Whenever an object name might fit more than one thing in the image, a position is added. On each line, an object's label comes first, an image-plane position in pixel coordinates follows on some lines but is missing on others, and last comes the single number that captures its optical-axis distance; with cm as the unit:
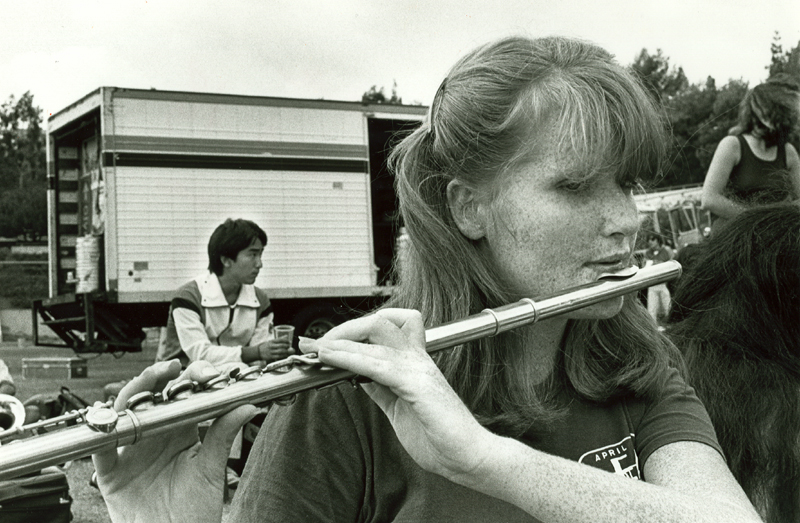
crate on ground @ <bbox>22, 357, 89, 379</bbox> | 891
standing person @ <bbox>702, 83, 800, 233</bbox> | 330
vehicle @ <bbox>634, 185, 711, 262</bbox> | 1352
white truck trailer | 876
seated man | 436
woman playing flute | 110
